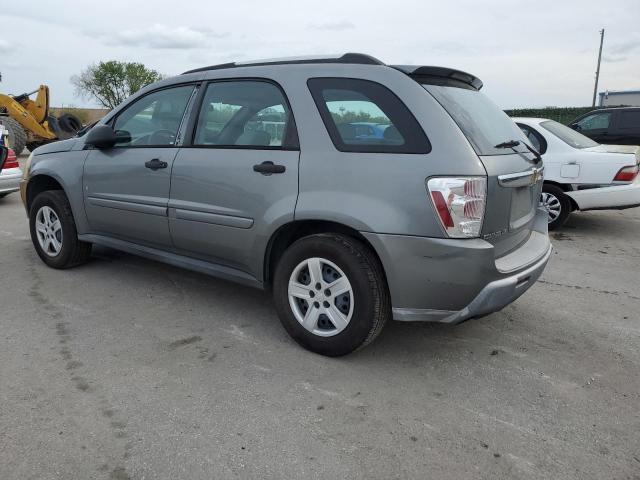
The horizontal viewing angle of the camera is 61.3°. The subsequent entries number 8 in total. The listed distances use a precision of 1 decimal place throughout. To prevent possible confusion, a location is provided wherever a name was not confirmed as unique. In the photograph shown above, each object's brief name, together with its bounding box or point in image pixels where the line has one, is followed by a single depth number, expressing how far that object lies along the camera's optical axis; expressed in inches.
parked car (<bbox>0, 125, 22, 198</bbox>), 315.3
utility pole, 1513.3
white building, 1748.3
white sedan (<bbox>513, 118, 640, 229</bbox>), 254.5
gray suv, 110.0
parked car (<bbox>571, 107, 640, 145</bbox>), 475.2
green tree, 2445.9
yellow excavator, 576.1
